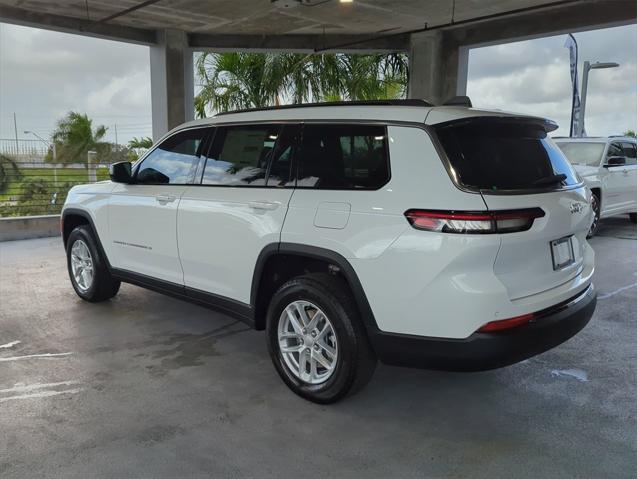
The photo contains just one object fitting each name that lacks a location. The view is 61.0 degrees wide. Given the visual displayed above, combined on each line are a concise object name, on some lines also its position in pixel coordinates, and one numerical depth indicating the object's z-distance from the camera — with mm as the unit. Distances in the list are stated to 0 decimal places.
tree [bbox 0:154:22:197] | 12258
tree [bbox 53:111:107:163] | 22812
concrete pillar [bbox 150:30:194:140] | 11859
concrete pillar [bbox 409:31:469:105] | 12211
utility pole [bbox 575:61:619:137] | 14799
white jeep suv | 2652
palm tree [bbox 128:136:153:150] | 22984
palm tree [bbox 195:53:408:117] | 15577
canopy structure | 9930
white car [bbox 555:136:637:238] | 8875
